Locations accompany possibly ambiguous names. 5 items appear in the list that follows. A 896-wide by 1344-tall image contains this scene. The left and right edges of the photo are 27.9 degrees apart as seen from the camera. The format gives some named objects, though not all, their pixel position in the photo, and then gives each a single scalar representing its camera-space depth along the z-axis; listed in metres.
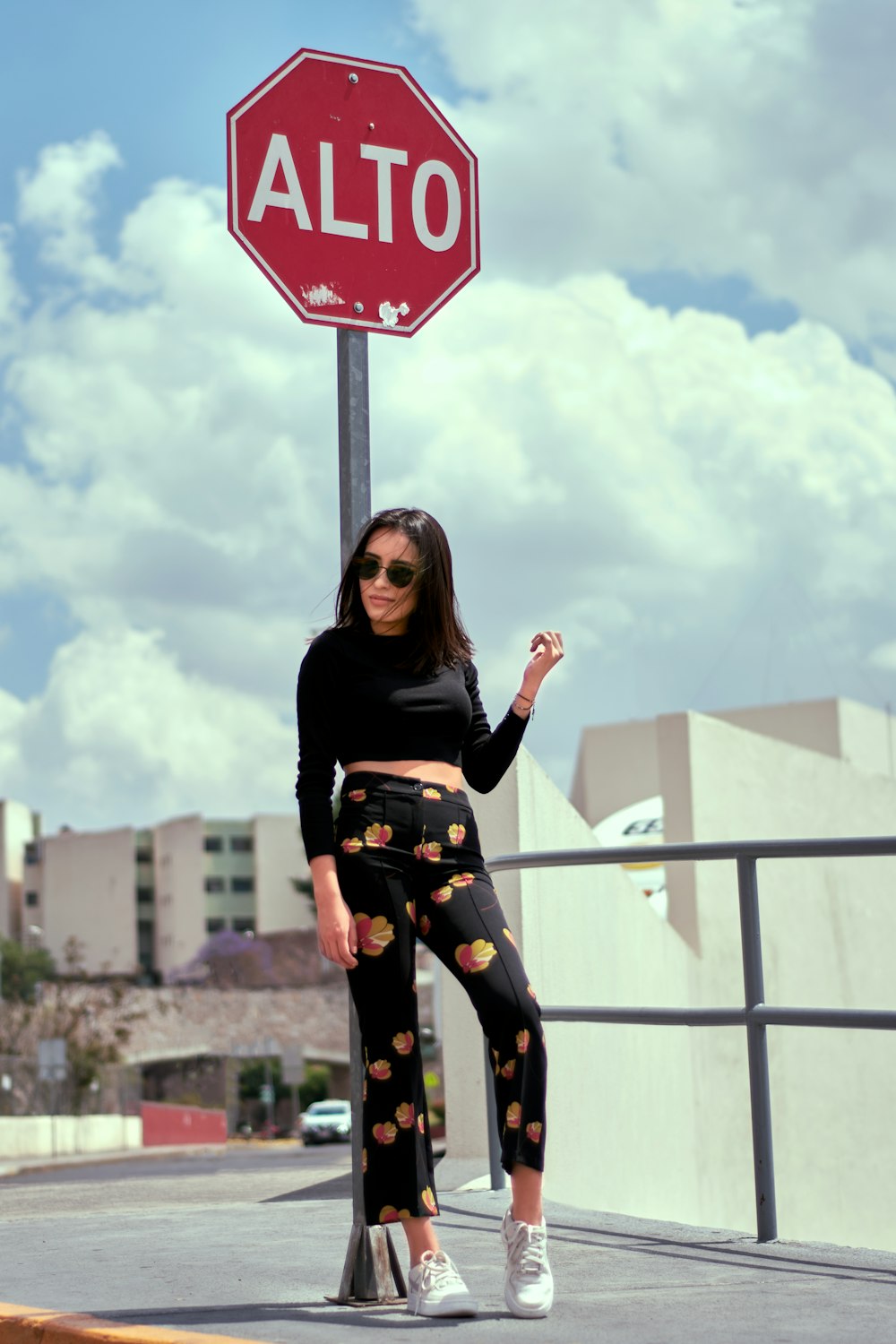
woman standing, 3.71
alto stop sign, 4.30
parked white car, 45.81
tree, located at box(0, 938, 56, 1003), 87.19
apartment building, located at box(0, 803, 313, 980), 97.12
